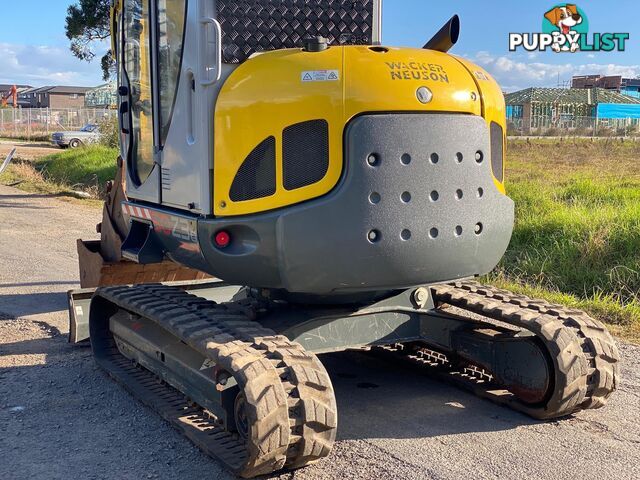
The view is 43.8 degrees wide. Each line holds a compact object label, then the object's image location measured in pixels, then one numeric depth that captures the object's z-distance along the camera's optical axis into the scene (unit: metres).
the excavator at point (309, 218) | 4.10
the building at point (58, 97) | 106.75
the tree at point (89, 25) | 17.61
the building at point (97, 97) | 78.14
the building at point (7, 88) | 115.71
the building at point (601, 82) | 91.56
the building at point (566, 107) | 58.57
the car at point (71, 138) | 37.77
